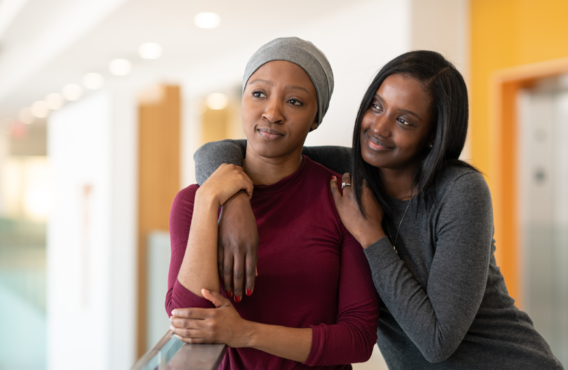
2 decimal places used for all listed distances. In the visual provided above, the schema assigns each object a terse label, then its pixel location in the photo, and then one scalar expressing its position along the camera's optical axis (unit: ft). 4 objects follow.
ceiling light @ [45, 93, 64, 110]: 26.02
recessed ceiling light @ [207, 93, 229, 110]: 21.58
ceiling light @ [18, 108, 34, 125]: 32.55
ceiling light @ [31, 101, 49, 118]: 28.84
